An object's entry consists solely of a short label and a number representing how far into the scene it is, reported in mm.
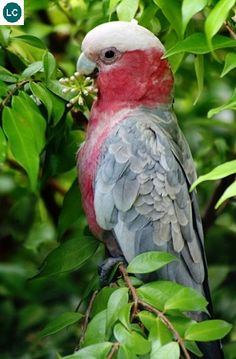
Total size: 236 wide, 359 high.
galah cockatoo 4432
